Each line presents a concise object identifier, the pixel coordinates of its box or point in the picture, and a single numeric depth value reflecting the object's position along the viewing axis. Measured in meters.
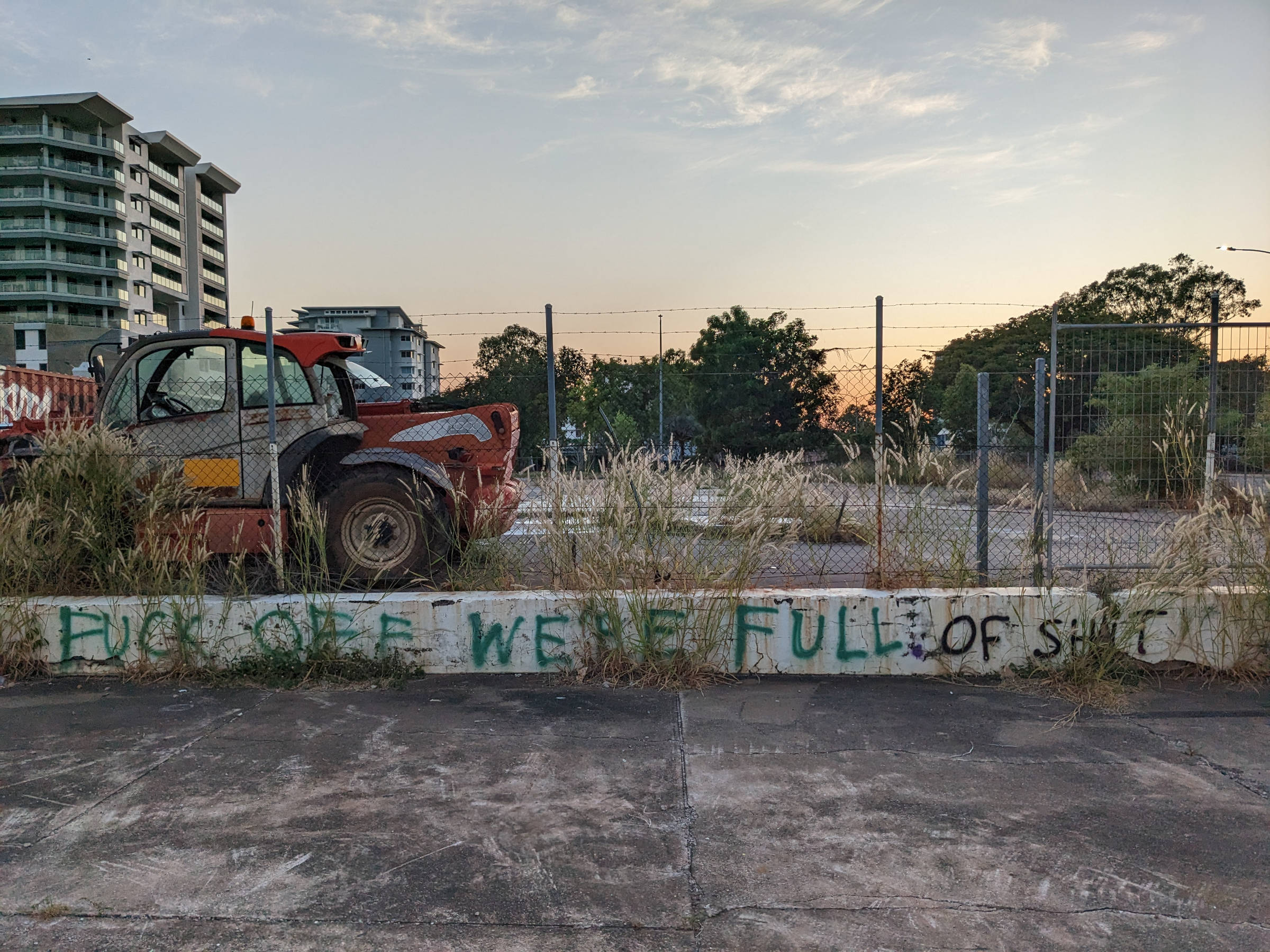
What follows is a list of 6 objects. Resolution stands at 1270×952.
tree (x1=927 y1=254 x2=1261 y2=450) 39.19
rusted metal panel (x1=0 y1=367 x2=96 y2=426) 14.74
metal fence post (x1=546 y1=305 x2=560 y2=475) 6.16
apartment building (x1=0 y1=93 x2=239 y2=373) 66.31
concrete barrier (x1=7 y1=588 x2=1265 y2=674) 5.77
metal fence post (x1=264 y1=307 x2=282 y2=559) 5.96
